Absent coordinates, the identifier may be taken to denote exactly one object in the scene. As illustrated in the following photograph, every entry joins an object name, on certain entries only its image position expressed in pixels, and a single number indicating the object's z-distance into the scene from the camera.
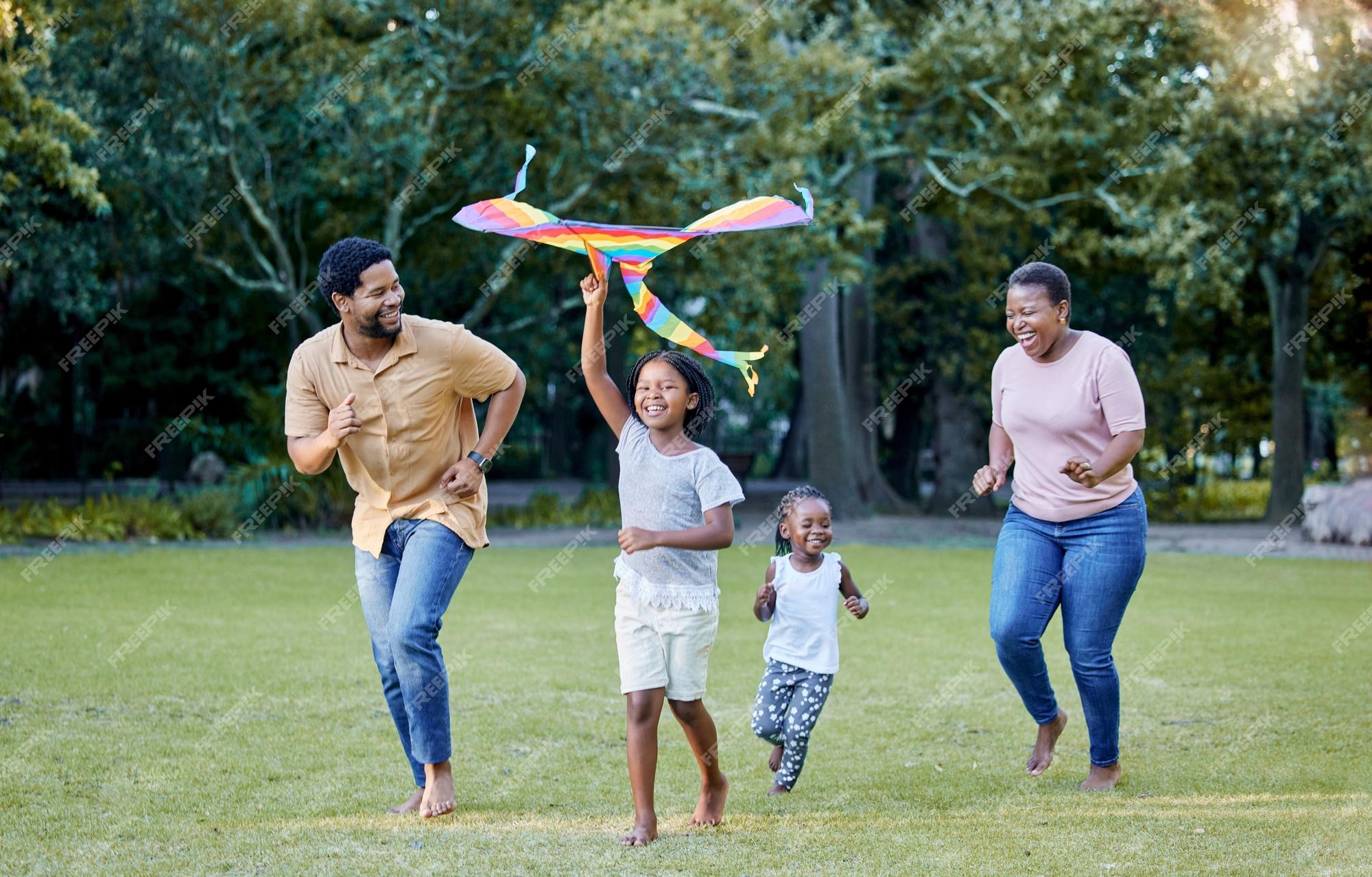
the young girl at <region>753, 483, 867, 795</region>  11.16
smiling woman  10.68
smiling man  9.84
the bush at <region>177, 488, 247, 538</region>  33.50
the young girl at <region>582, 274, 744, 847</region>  9.43
